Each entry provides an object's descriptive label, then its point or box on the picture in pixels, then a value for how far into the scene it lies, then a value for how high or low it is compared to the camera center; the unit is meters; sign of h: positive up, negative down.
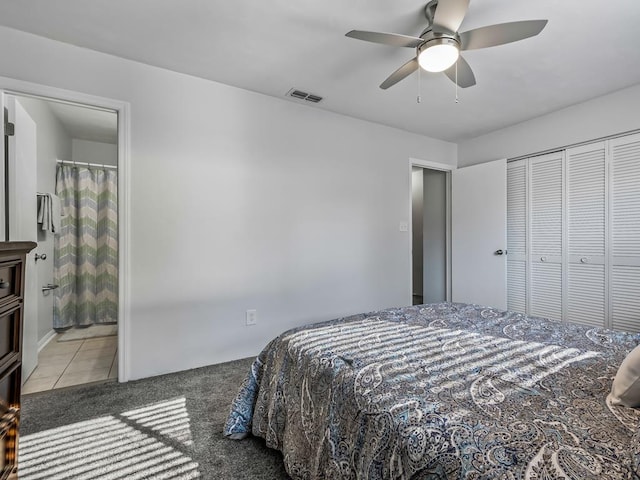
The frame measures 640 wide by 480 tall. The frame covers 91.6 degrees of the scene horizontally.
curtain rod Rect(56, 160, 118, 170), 3.82 +1.01
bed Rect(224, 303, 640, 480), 0.66 -0.44
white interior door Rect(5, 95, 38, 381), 2.13 +0.33
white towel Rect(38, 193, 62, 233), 3.11 +0.33
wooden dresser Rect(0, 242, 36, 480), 0.92 -0.33
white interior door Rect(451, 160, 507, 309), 3.62 +0.11
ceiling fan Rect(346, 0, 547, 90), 1.51 +1.09
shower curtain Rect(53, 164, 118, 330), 3.79 -0.06
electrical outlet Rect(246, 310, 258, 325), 2.77 -0.66
